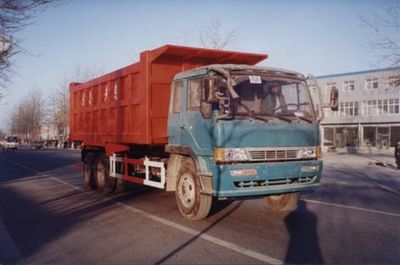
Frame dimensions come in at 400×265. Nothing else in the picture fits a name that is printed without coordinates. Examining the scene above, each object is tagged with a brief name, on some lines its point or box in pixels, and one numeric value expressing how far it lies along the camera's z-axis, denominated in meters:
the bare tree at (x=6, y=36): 10.47
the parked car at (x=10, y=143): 53.62
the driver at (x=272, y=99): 7.80
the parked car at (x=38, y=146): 62.62
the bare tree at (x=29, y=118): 94.56
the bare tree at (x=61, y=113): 69.83
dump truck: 7.30
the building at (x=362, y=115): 49.38
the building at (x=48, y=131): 95.84
